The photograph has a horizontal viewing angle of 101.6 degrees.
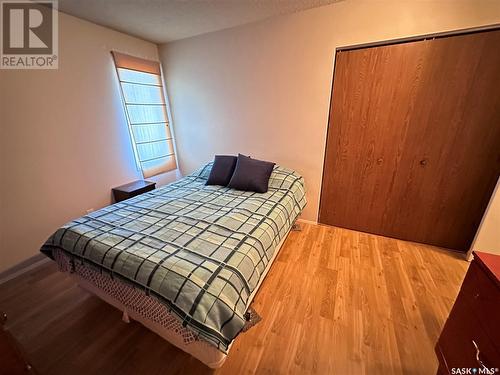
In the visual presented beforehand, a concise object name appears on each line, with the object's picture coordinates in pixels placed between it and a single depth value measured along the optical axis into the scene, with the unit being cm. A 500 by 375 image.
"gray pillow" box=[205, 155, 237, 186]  250
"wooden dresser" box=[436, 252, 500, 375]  74
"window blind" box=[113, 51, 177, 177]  274
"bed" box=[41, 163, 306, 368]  105
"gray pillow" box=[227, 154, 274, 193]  228
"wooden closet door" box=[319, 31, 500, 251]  178
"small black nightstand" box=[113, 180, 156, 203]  264
